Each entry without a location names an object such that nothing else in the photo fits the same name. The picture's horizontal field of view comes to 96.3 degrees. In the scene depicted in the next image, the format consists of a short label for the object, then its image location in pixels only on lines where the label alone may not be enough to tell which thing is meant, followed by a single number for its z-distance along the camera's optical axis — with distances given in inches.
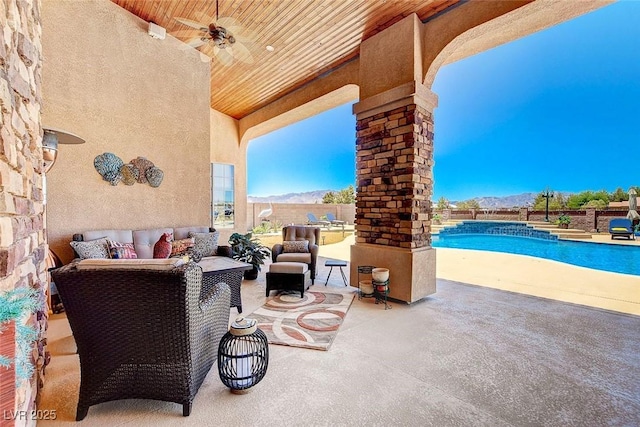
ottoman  157.2
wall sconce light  101.3
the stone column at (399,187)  146.2
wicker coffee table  131.0
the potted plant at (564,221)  473.7
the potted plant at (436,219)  570.2
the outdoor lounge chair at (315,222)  509.8
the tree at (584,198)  522.1
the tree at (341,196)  713.6
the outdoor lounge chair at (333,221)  541.6
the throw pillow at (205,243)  174.4
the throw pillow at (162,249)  136.6
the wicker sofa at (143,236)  147.6
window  310.8
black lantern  73.8
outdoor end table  180.7
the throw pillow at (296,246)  191.3
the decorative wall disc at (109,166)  156.9
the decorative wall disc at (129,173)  166.1
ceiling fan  128.3
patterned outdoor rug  106.9
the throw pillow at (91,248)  132.3
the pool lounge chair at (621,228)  389.1
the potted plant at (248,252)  197.3
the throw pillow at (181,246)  162.6
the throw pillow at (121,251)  140.6
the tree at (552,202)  546.5
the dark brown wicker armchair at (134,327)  60.2
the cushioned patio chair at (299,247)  180.7
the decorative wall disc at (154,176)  175.8
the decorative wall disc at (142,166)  171.6
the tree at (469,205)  646.0
